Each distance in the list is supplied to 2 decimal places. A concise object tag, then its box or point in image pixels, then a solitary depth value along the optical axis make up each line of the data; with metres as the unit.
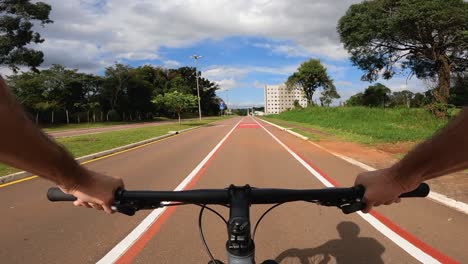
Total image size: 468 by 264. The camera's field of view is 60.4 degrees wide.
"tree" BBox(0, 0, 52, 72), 38.94
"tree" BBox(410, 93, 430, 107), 32.95
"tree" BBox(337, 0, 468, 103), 29.02
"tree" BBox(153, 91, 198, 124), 46.73
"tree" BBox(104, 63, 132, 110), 67.69
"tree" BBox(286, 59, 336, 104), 77.12
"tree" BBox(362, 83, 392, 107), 60.19
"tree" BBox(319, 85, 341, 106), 79.69
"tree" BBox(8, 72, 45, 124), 48.94
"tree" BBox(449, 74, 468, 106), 35.28
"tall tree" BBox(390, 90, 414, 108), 66.94
